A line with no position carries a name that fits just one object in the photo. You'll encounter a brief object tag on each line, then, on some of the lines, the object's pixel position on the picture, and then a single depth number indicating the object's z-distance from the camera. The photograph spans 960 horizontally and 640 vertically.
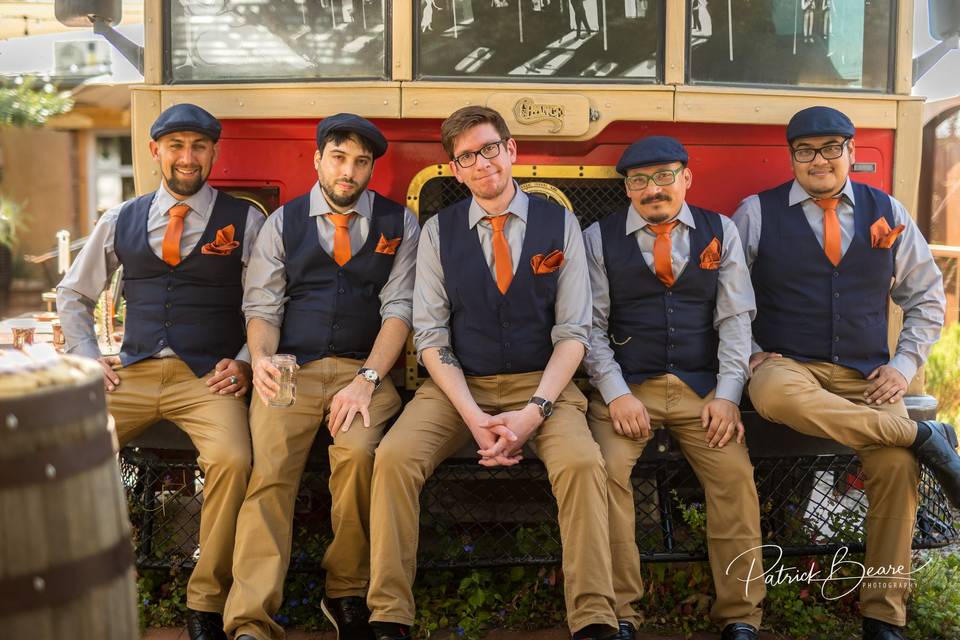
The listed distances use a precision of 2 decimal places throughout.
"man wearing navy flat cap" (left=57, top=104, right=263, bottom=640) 3.39
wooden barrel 1.78
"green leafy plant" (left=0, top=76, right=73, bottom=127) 11.98
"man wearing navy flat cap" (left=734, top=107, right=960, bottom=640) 3.38
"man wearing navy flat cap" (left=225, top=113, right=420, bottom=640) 3.14
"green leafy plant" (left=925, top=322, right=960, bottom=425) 6.04
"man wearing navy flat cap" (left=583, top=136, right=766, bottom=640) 3.27
